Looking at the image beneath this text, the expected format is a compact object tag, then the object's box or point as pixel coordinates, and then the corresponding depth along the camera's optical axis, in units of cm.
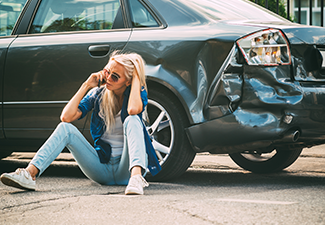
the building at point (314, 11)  2371
